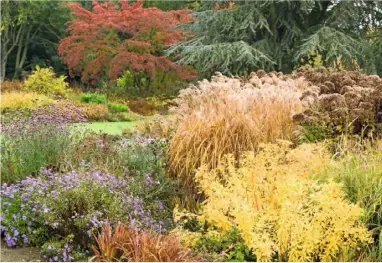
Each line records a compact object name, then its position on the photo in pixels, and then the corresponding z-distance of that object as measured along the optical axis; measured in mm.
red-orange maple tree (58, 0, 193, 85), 18403
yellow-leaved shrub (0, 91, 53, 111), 14060
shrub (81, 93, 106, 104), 17234
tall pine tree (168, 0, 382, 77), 15445
